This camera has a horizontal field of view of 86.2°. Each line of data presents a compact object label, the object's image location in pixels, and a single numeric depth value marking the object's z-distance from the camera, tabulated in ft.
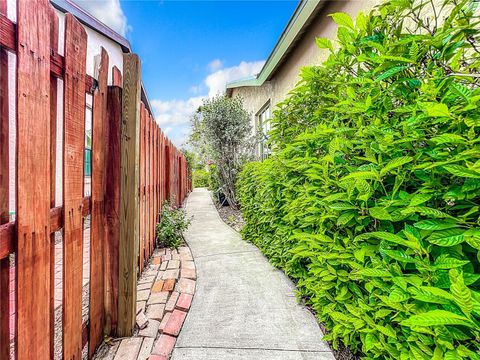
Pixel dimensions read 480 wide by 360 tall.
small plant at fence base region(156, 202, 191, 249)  12.77
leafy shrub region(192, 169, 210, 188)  63.98
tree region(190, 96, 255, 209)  22.74
